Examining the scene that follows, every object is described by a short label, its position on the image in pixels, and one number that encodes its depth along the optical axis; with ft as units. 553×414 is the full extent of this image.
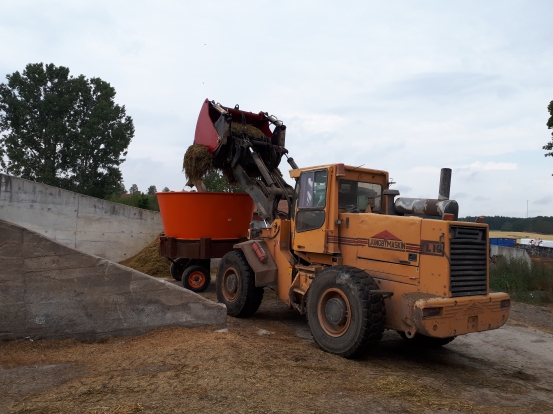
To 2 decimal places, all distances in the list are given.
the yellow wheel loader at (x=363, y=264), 18.43
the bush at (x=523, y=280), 42.75
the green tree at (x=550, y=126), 47.89
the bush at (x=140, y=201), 77.20
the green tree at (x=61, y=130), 81.56
